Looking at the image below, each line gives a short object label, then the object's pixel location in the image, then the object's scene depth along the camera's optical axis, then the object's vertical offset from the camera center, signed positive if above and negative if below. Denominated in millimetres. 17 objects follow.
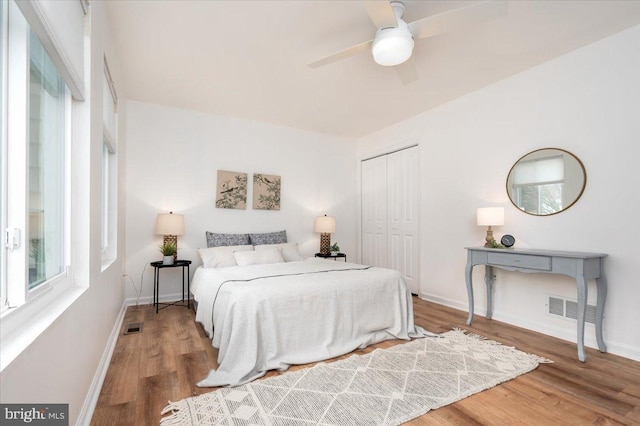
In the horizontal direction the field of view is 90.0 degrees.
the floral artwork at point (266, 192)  4895 +392
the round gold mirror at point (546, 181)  2938 +327
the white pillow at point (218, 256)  3840 -478
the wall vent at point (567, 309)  2777 -866
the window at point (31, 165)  1059 +213
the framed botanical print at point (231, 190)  4621 +397
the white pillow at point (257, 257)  3852 -493
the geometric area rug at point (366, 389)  1741 -1094
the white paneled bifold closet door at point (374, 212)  5250 +70
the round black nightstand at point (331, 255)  5129 -626
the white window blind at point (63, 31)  1132 +753
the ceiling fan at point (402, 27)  1922 +1245
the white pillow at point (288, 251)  4332 -475
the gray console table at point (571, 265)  2516 -440
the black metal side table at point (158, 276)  3809 -743
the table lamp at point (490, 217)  3279 -20
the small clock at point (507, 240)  3221 -255
